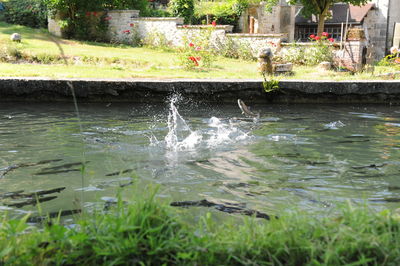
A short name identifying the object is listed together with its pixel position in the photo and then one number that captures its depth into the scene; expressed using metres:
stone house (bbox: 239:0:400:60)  27.19
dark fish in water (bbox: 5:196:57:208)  4.02
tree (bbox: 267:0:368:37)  19.54
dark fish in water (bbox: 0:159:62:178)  4.96
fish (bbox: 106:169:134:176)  4.95
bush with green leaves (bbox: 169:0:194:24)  21.25
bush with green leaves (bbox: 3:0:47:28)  20.11
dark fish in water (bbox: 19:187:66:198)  4.29
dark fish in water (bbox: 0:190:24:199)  4.23
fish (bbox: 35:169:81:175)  4.97
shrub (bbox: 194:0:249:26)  24.02
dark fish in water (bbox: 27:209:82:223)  3.65
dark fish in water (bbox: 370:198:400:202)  4.19
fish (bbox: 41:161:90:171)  5.12
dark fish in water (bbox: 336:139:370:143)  6.63
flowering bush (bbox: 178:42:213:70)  13.70
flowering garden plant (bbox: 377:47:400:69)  13.94
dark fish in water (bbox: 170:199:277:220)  3.84
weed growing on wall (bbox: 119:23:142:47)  19.48
